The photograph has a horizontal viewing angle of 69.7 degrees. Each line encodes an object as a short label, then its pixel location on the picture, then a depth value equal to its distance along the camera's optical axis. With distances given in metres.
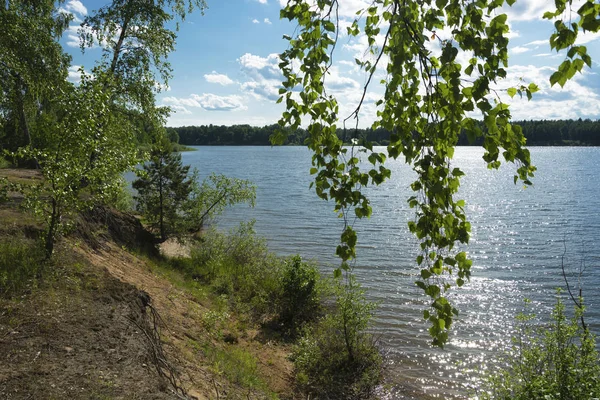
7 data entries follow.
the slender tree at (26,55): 11.00
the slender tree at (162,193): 17.89
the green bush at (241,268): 14.38
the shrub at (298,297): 13.27
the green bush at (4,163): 22.52
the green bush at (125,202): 22.86
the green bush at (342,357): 9.94
